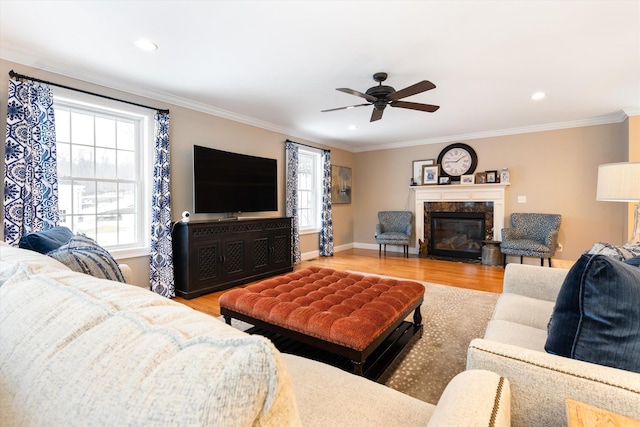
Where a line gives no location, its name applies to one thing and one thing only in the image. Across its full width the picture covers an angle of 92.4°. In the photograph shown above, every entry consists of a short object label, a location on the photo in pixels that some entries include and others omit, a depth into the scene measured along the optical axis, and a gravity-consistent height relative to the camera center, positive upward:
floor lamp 2.30 +0.22
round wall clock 6.02 +0.99
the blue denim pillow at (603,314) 0.92 -0.32
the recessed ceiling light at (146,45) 2.53 +1.40
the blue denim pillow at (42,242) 1.50 -0.16
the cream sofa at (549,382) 0.85 -0.51
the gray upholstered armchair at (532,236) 4.84 -0.44
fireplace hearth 5.88 -0.38
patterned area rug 1.95 -1.08
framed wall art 6.89 +0.60
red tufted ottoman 1.81 -0.67
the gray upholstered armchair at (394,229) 6.21 -0.40
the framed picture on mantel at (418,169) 6.47 +0.89
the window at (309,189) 6.25 +0.44
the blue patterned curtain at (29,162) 2.66 +0.44
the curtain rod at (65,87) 2.69 +1.21
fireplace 5.72 +0.13
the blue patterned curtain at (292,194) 5.53 +0.30
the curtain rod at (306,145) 5.62 +1.28
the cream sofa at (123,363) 0.33 -0.19
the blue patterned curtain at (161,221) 3.62 -0.12
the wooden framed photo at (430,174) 6.29 +0.74
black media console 3.70 -0.57
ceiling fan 3.01 +1.15
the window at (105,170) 3.15 +0.46
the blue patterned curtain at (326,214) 6.38 -0.08
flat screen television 4.04 +0.42
